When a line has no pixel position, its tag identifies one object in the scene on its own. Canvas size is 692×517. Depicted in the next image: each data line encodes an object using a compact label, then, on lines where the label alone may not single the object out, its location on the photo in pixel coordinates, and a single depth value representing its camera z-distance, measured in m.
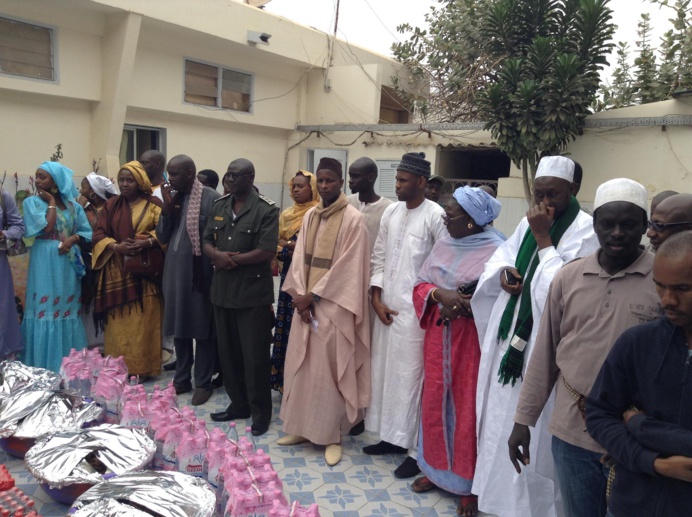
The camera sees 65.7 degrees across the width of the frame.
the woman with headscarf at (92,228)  4.86
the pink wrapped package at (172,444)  2.97
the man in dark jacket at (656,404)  1.43
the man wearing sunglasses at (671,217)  2.10
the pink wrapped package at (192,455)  2.87
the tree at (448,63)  9.95
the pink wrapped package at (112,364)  3.88
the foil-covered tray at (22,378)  3.67
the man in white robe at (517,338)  2.43
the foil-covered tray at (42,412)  3.27
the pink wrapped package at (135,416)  3.27
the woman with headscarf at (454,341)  3.00
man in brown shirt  1.84
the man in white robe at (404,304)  3.41
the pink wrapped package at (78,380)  3.79
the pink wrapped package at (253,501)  2.29
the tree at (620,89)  8.42
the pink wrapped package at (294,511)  2.15
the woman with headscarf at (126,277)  4.59
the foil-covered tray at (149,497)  2.26
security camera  10.26
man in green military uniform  3.83
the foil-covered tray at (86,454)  2.72
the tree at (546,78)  7.68
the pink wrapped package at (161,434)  3.02
